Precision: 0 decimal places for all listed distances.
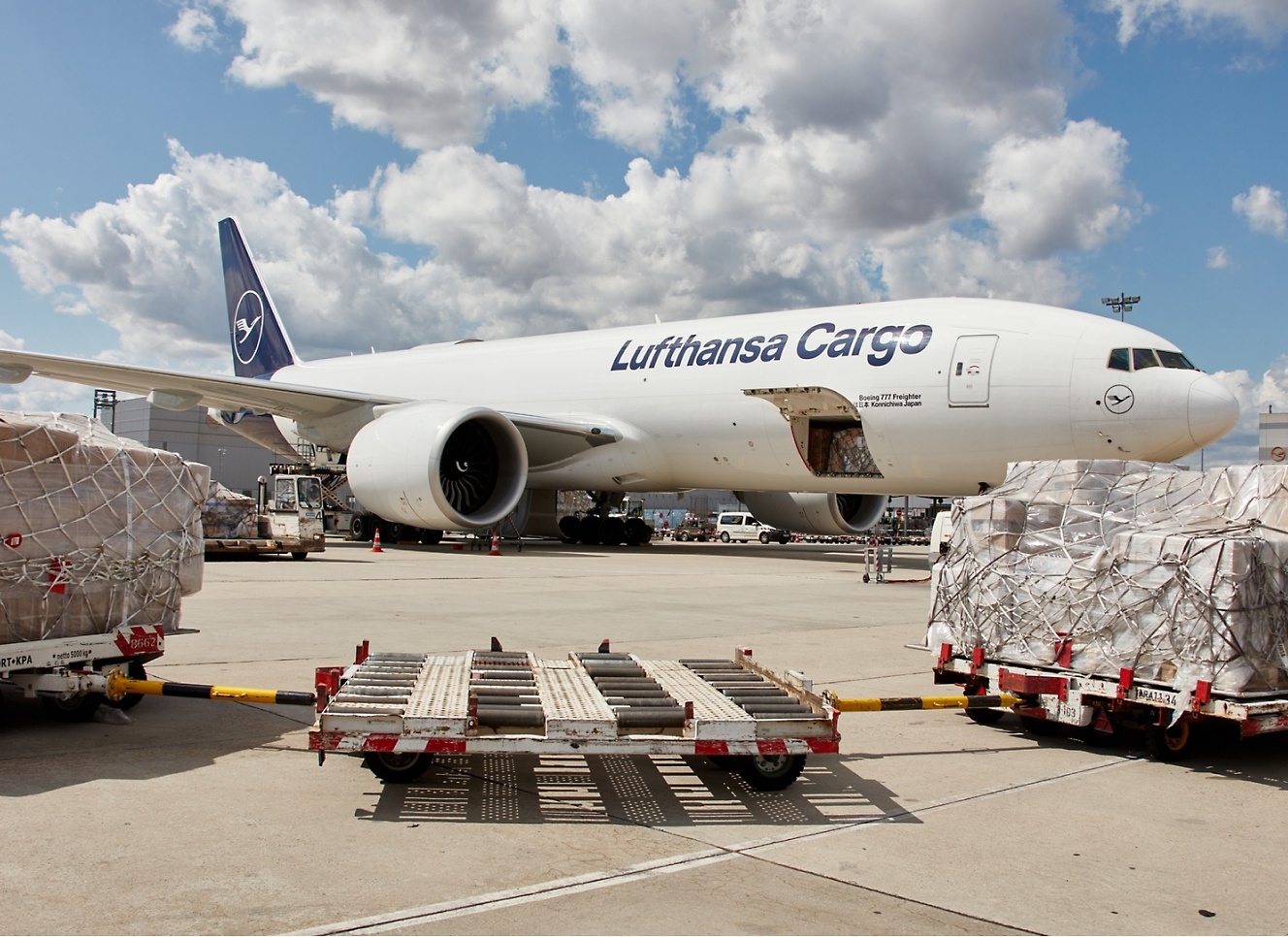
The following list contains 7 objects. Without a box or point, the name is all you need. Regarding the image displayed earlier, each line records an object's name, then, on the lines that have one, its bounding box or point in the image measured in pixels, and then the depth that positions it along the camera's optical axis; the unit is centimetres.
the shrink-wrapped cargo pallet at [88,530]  554
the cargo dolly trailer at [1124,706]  528
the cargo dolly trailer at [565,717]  448
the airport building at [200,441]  6026
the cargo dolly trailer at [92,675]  541
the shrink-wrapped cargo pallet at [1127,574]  543
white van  4175
